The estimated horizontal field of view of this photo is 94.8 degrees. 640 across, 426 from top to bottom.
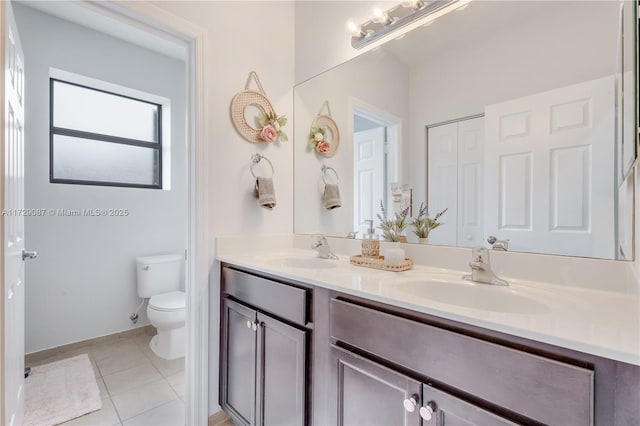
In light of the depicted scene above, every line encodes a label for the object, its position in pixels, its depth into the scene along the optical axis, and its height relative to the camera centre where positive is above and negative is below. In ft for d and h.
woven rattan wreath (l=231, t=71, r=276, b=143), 5.39 +2.00
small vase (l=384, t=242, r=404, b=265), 4.04 -0.60
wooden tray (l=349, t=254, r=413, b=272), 4.00 -0.73
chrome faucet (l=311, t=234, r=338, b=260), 5.19 -0.66
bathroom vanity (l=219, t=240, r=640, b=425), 1.84 -1.22
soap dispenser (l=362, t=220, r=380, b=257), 4.48 -0.53
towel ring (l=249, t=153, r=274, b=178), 5.66 +1.02
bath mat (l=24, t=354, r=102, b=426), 5.15 -3.54
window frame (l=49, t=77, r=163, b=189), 7.35 +2.04
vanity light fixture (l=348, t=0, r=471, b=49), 4.24 +3.03
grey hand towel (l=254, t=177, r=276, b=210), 5.52 +0.37
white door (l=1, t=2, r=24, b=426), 3.51 -0.21
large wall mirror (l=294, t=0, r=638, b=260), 3.04 +1.11
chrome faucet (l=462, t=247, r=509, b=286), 3.31 -0.66
